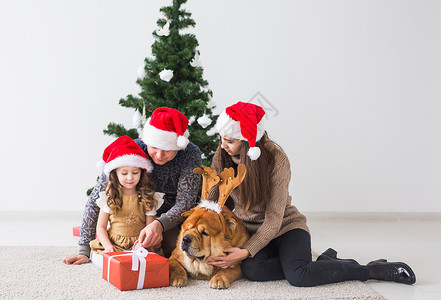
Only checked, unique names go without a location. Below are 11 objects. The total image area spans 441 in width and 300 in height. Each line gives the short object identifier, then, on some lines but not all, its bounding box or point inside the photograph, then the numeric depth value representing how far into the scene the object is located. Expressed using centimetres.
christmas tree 321
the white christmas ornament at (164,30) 325
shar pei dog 213
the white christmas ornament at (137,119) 321
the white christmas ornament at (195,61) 332
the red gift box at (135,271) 207
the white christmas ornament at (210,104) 336
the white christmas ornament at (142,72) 327
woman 222
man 248
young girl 243
